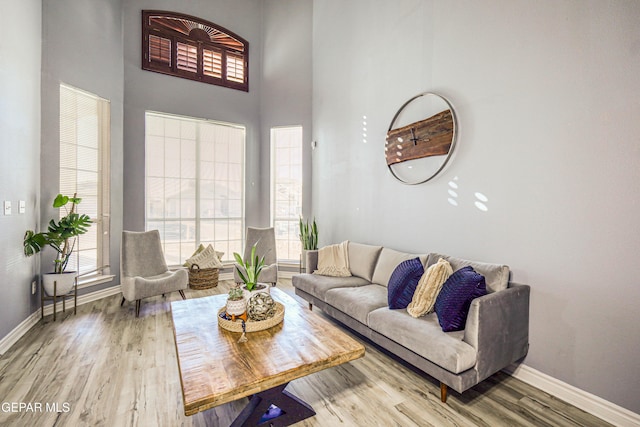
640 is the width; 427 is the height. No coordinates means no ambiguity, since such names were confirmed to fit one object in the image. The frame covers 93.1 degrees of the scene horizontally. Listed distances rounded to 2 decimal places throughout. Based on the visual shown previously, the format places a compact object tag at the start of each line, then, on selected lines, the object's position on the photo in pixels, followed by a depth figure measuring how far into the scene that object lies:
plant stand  3.24
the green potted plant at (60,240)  3.11
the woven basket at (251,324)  1.98
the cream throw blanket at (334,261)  3.59
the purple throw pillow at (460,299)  2.00
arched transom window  4.70
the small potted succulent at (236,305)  2.03
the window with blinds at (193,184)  4.77
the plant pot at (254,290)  2.11
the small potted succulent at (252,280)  2.18
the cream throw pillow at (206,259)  4.59
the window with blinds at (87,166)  3.70
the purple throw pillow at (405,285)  2.45
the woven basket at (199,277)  4.53
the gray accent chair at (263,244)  4.62
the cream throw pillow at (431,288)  2.26
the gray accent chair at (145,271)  3.44
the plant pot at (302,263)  4.86
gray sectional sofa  1.85
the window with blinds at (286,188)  5.30
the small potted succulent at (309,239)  4.54
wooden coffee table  1.40
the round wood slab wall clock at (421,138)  2.76
